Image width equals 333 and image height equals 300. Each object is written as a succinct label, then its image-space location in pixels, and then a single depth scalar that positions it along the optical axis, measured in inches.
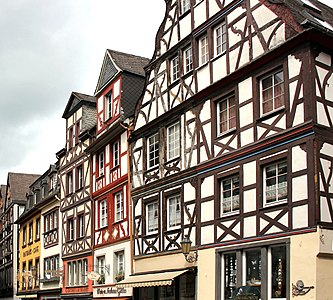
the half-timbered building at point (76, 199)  1262.3
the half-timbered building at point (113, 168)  1066.7
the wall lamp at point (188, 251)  802.2
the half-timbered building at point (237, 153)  641.6
